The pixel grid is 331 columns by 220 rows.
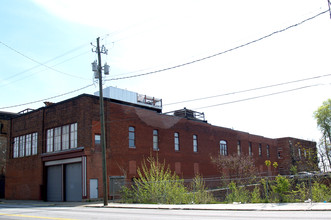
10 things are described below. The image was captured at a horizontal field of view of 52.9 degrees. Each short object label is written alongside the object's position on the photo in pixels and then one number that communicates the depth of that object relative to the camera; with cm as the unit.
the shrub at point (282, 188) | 1720
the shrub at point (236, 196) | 1961
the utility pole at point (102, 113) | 2239
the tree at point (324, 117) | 5804
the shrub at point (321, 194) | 1672
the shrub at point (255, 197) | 1876
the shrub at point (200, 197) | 2086
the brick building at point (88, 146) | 2869
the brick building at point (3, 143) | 4428
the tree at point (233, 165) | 3881
